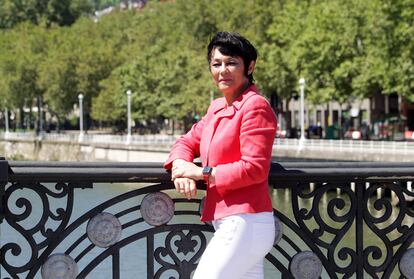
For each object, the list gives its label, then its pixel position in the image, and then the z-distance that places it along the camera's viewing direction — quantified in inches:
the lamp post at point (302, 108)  1856.5
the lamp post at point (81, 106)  2824.8
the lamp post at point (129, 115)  2450.8
